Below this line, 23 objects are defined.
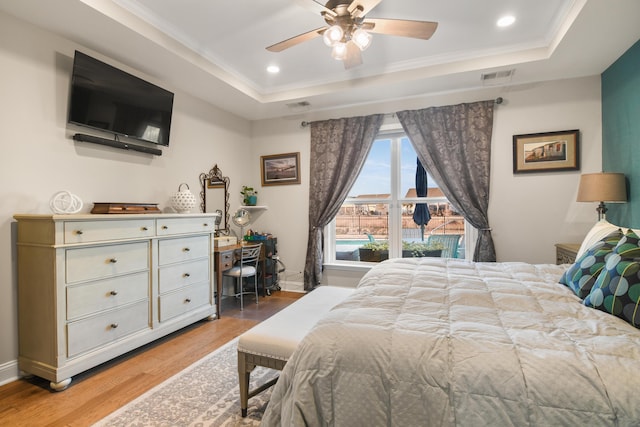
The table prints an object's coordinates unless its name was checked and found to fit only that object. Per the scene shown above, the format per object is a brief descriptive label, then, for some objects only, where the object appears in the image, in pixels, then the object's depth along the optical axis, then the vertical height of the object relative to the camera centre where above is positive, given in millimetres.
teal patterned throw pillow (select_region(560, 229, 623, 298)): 1629 -296
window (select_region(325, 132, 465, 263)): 3941 -37
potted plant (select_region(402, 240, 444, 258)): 3977 -457
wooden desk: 3476 -537
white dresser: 2035 -552
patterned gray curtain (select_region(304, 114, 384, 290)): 4059 +651
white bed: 921 -516
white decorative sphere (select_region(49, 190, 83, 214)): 2273 +91
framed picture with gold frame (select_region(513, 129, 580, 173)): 3268 +686
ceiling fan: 1968 +1296
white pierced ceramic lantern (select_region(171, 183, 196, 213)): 3221 +144
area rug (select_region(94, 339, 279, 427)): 1730 -1166
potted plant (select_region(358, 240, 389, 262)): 4215 -512
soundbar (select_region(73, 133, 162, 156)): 2545 +656
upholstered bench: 1633 -698
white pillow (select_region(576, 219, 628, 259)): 2056 -136
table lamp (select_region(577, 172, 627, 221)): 2615 +225
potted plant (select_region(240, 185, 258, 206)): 4508 +274
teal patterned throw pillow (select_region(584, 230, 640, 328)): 1288 -325
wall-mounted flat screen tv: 2451 +1012
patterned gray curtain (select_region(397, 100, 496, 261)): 3525 +717
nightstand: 2749 -364
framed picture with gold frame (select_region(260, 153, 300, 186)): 4484 +685
